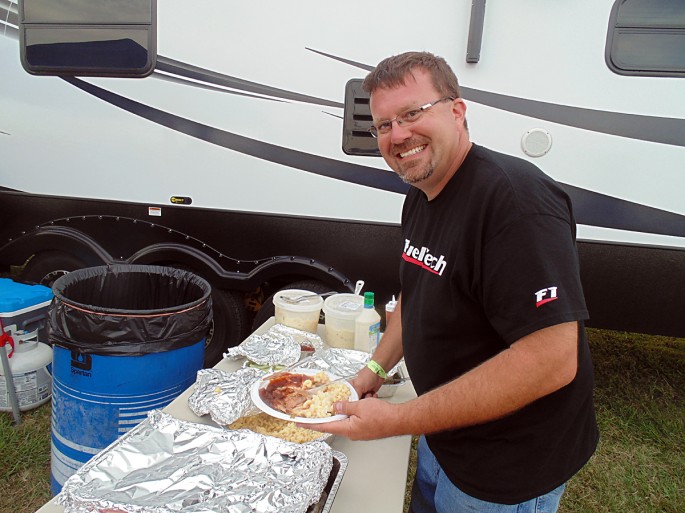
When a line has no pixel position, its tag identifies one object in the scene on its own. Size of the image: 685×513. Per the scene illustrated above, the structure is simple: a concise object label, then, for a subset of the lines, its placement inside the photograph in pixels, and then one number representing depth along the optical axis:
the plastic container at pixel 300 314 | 2.35
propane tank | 3.19
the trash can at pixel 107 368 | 2.04
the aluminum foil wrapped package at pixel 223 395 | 1.54
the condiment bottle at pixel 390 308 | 2.36
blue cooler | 3.10
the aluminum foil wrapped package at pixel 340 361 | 1.93
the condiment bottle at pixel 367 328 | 2.15
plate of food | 1.47
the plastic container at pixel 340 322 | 2.24
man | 1.12
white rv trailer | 2.94
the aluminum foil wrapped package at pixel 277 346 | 1.96
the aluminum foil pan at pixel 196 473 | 1.10
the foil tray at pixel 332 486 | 1.19
